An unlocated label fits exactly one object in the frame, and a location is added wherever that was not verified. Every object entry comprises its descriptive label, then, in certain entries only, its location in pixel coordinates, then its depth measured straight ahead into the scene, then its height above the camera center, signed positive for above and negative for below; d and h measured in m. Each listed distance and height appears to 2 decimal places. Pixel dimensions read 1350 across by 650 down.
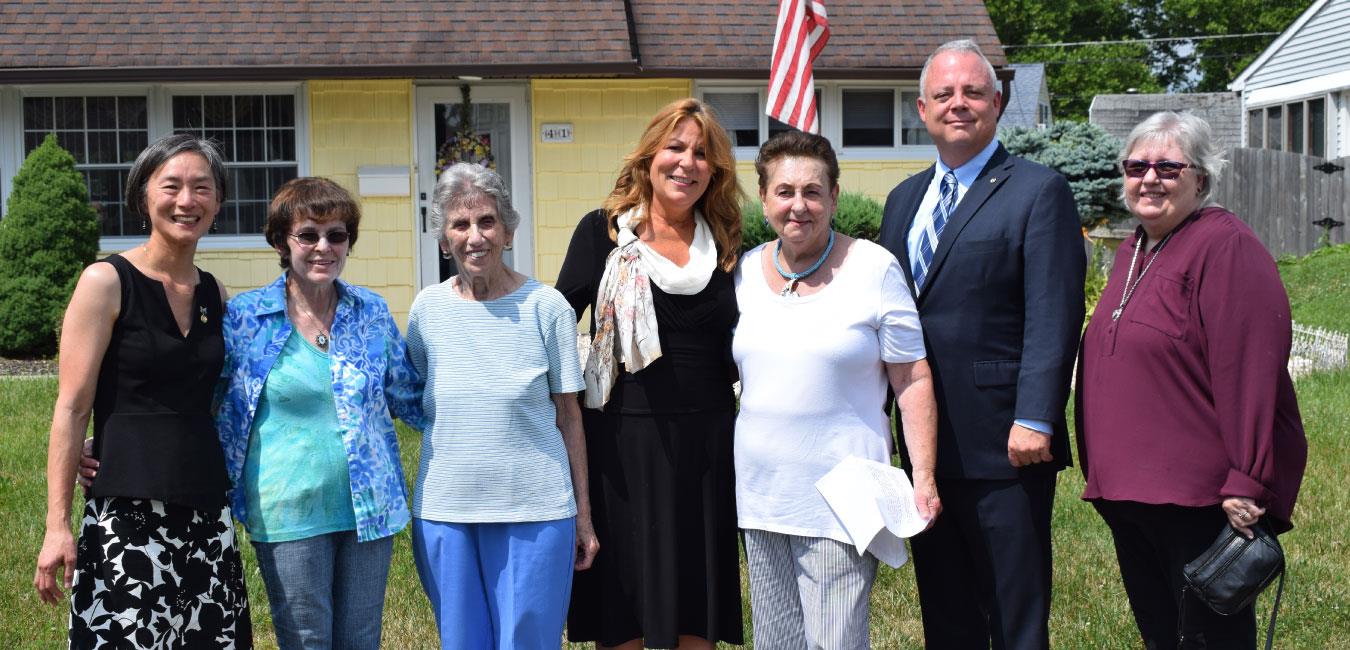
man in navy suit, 3.62 -0.17
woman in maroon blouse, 3.35 -0.27
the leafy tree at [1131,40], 46.75 +9.53
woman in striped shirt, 3.64 -0.45
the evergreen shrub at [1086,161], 15.41 +1.57
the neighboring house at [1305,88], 20.73 +3.49
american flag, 9.32 +1.69
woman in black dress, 3.90 -0.43
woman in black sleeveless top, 3.31 -0.40
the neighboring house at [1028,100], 29.28 +4.79
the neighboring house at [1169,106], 26.30 +3.81
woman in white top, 3.62 -0.29
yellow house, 12.68 +2.12
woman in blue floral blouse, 3.48 -0.39
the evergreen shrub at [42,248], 11.80 +0.50
